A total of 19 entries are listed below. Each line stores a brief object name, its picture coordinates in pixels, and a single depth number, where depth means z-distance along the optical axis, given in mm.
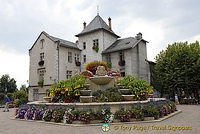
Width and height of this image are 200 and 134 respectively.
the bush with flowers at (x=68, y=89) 11297
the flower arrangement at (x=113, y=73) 15620
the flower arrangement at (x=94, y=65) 16139
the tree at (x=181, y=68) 23469
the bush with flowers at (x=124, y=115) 8656
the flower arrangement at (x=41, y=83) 28128
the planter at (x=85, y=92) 11336
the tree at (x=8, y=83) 48312
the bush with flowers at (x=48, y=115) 9547
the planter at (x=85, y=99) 10570
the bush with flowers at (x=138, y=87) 11625
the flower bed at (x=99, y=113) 8633
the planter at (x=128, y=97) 11087
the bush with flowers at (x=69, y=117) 8680
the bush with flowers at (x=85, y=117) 8422
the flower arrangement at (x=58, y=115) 9094
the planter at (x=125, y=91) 11758
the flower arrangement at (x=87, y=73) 13820
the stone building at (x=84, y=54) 27219
